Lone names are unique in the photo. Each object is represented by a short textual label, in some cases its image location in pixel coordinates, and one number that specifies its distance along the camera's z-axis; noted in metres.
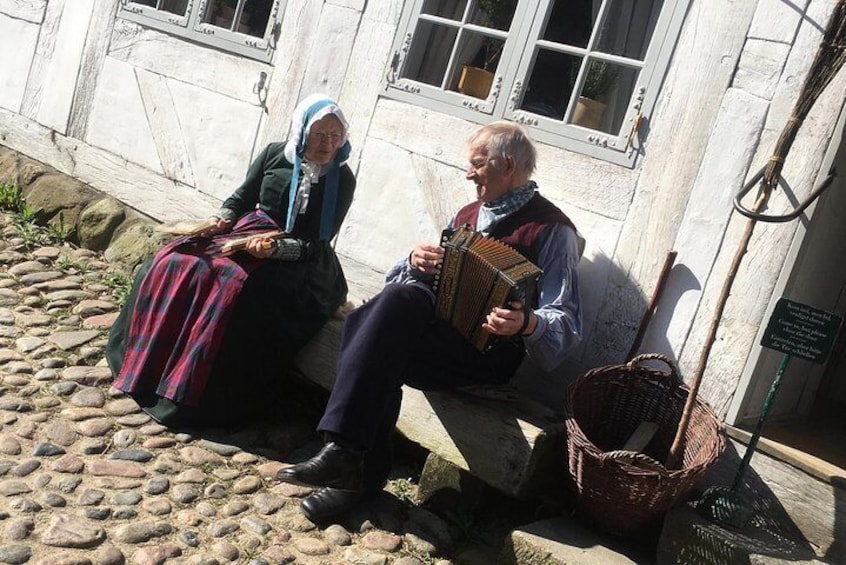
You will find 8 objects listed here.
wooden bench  3.51
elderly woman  4.02
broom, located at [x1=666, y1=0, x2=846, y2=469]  3.28
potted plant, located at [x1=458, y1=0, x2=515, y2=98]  4.62
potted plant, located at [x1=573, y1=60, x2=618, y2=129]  4.25
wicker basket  3.21
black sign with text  3.27
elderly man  3.36
